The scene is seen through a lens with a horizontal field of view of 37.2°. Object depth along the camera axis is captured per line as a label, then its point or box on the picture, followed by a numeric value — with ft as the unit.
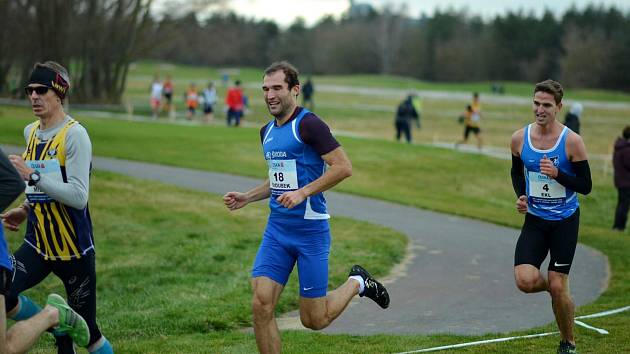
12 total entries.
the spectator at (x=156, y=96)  148.46
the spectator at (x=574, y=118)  61.36
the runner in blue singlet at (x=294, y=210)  22.66
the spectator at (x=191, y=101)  140.46
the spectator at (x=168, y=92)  153.89
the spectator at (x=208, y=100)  133.69
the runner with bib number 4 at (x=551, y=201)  25.84
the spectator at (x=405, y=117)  114.32
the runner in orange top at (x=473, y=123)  112.57
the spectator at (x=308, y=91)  178.44
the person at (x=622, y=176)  62.13
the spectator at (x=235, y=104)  123.54
